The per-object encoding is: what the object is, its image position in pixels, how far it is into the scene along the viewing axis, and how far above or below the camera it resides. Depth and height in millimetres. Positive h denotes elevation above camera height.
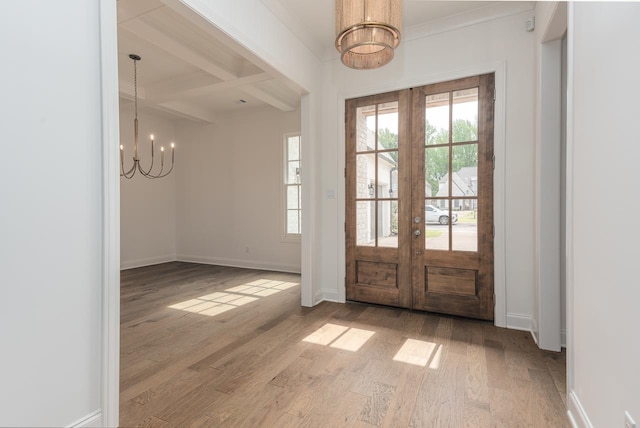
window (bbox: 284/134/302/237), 5742 +540
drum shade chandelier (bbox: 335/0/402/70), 1840 +1151
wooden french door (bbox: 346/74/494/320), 3104 +141
